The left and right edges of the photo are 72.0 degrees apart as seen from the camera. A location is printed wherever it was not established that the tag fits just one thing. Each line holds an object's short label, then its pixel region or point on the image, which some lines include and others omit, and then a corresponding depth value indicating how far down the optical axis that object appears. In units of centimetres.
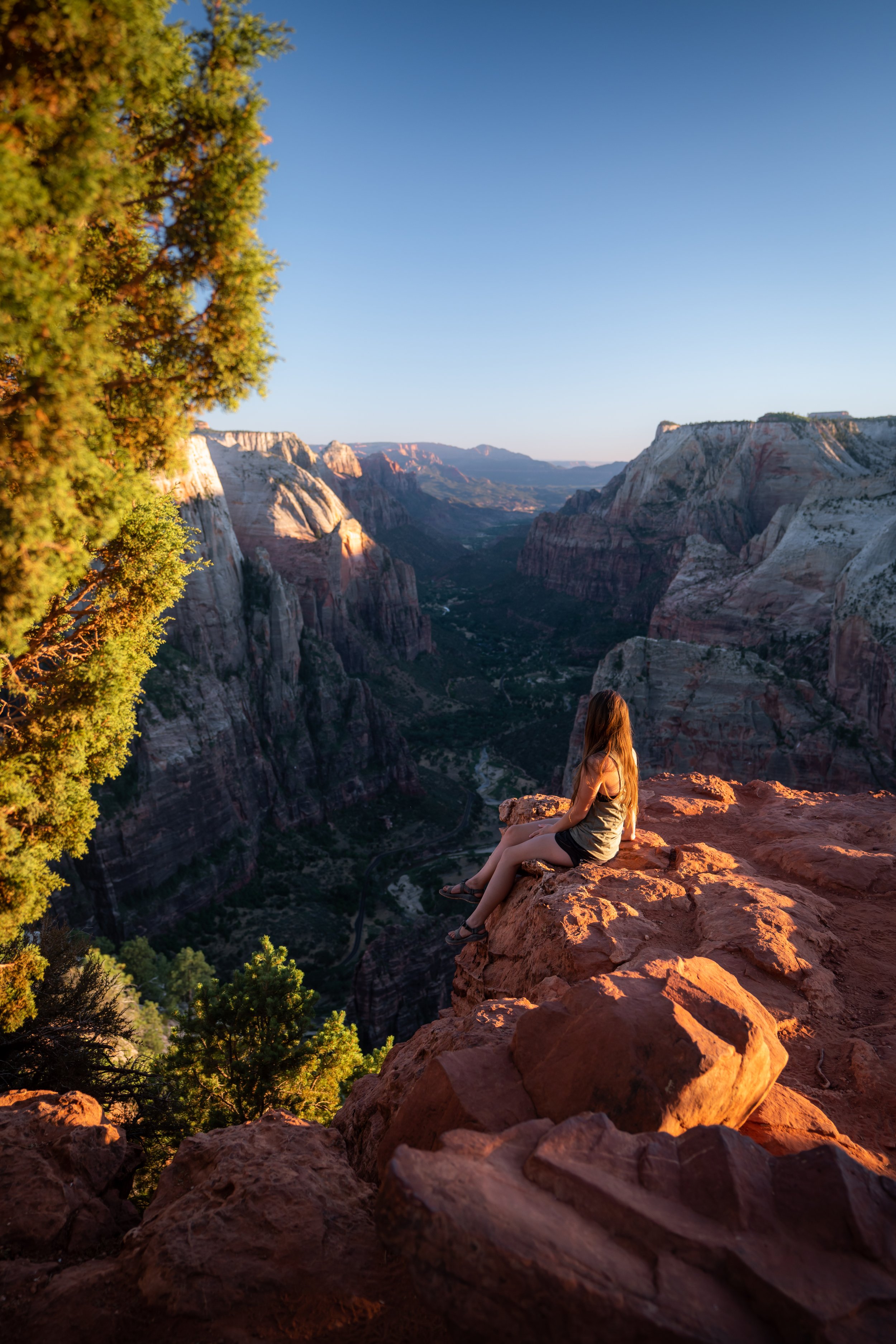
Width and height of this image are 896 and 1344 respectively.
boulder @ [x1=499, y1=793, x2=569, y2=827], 1177
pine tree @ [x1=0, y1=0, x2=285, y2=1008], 519
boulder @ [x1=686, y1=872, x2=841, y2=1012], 735
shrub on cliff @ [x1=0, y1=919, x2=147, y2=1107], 1057
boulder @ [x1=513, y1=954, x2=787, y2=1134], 465
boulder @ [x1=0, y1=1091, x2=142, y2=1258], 636
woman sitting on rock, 814
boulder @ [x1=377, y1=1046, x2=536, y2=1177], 512
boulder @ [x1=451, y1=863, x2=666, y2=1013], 753
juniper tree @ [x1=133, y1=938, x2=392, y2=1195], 1229
